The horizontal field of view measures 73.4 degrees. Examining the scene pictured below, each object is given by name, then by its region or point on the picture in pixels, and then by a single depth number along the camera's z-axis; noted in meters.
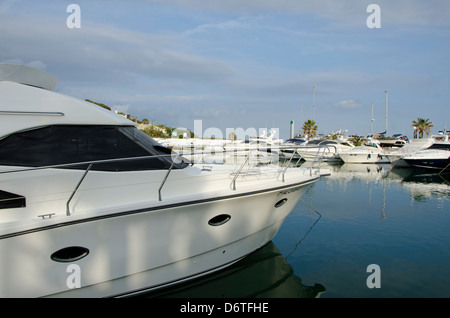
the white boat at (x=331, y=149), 30.98
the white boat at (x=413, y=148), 27.00
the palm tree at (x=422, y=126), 54.08
